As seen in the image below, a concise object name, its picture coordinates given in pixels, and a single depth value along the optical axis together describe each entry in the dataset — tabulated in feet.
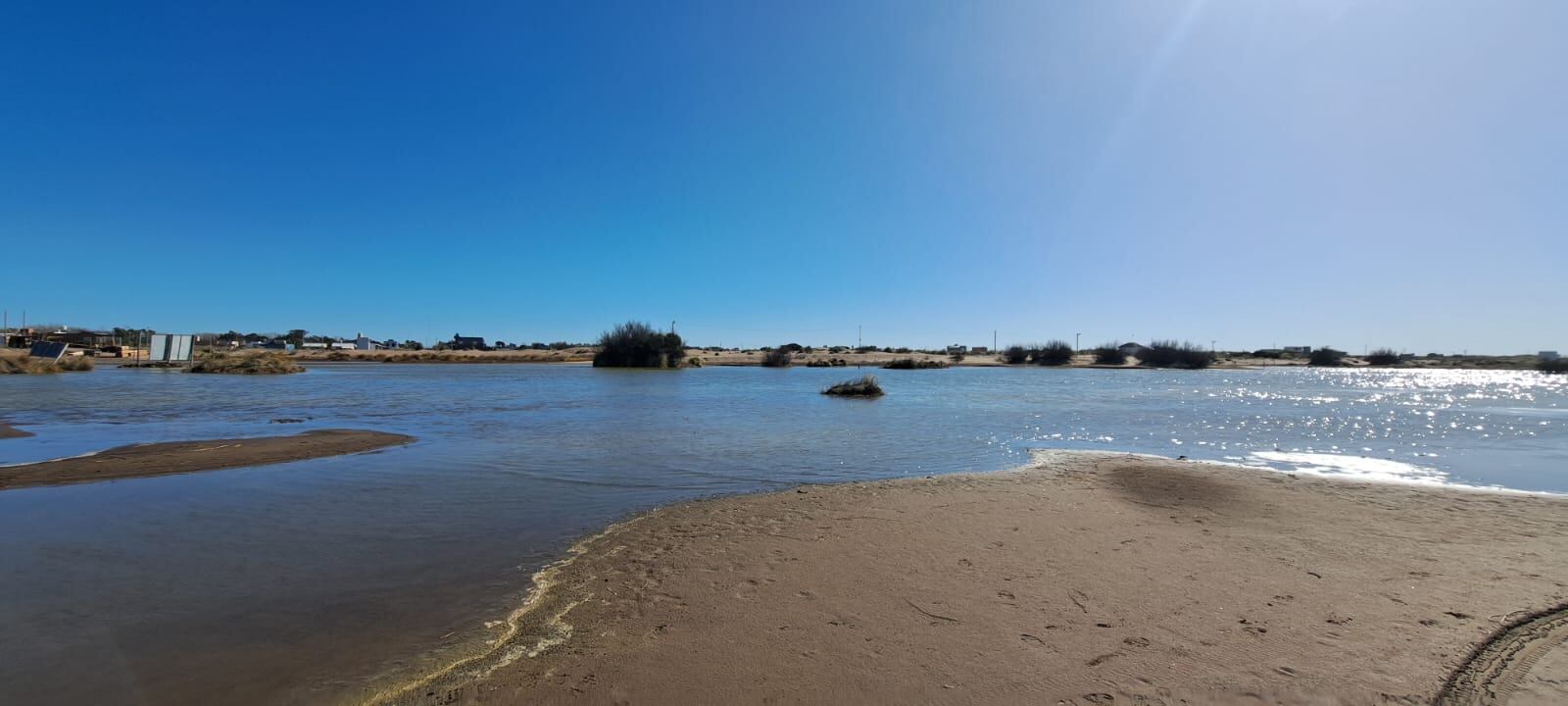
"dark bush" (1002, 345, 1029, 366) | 273.13
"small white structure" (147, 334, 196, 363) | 149.79
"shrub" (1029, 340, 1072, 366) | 265.13
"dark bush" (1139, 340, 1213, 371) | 253.44
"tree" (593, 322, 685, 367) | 189.47
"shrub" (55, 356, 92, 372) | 124.88
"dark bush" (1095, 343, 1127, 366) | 260.62
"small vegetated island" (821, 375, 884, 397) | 89.56
